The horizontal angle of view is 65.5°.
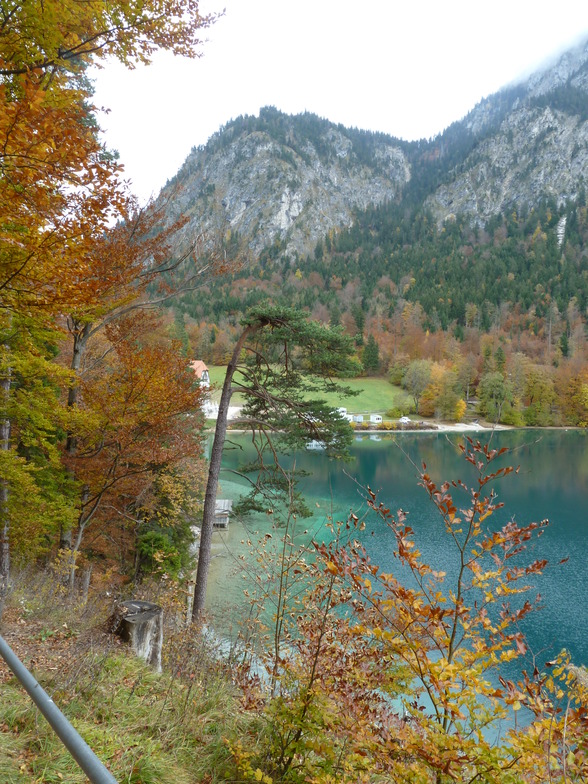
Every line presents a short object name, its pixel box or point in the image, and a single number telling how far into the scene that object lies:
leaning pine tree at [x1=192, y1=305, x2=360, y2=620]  8.38
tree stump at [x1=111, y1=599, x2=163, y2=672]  4.38
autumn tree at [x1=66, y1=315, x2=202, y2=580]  7.50
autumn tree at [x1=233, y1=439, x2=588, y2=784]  2.07
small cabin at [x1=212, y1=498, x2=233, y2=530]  22.14
